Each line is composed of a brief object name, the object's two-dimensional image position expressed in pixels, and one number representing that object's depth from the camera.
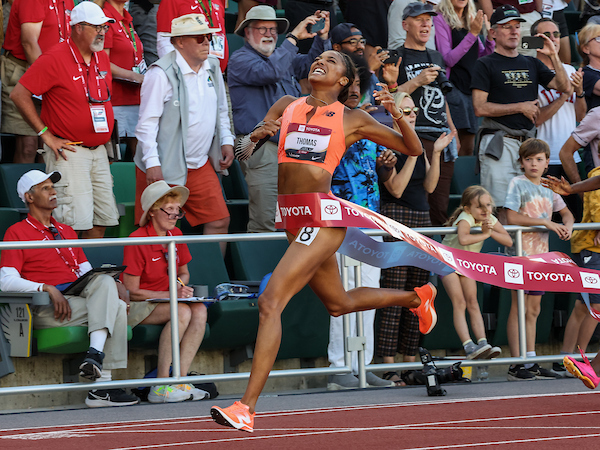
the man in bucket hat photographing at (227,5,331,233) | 15.79
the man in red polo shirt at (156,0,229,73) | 17.08
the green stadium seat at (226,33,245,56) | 20.46
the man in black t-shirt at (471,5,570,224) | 17.30
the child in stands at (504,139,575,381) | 15.48
